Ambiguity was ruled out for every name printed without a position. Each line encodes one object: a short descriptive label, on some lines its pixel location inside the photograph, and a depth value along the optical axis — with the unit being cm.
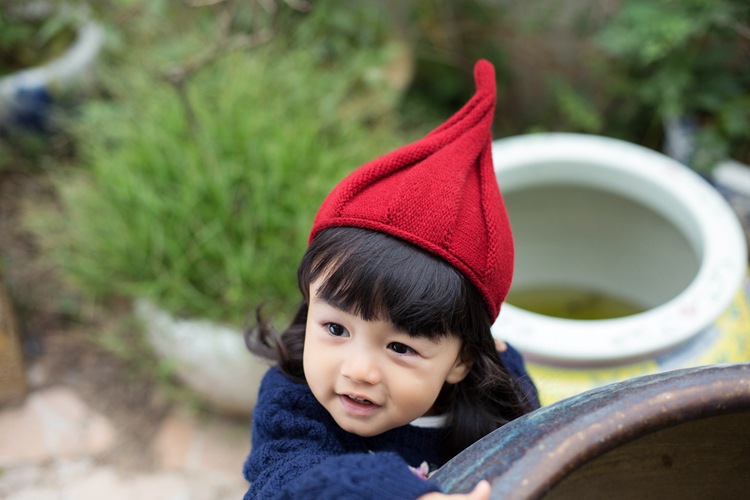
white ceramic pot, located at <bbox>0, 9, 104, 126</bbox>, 250
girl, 86
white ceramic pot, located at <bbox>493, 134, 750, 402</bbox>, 130
